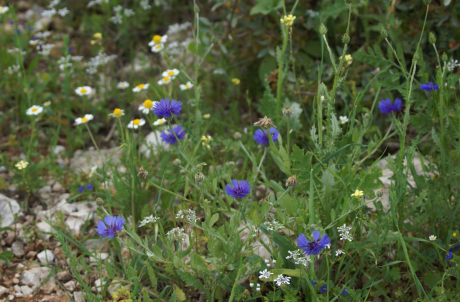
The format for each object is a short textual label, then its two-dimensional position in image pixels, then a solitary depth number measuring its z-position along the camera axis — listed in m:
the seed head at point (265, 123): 2.17
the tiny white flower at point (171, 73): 2.51
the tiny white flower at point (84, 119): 2.47
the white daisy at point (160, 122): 2.37
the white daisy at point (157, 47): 2.58
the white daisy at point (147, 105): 2.47
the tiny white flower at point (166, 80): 2.53
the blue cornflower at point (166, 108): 2.14
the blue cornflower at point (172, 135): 2.34
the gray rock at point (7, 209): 2.40
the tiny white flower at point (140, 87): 2.51
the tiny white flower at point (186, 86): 2.51
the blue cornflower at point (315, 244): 2.08
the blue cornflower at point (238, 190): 2.12
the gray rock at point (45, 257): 2.33
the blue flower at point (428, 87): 2.25
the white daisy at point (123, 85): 2.67
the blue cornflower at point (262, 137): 2.24
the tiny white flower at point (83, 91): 2.61
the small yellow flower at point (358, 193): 2.11
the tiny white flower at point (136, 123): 2.41
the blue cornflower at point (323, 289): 2.14
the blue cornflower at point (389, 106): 2.29
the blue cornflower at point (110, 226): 2.15
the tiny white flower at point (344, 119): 2.34
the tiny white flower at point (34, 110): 2.54
